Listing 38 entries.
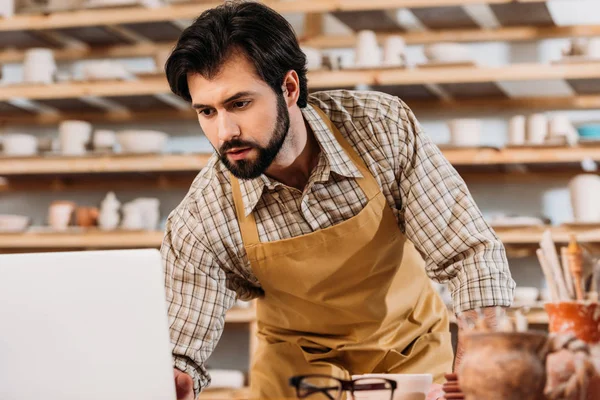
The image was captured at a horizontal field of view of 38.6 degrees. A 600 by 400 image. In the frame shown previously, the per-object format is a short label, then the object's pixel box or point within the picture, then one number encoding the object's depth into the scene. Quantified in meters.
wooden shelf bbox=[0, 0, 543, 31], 3.49
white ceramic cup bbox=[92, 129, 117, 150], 3.89
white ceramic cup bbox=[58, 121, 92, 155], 3.88
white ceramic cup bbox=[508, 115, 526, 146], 3.40
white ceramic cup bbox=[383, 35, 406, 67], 3.51
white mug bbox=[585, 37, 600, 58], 3.31
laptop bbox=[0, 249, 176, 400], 1.19
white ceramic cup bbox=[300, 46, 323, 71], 3.54
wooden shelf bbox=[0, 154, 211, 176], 3.72
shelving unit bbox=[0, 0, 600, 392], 3.40
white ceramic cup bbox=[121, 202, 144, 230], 3.80
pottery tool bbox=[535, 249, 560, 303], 1.10
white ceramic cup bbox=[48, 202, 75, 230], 3.88
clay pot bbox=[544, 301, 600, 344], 1.06
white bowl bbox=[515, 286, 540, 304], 3.28
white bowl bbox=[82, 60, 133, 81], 3.86
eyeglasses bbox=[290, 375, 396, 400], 1.06
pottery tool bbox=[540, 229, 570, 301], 1.09
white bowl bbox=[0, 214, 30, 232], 3.91
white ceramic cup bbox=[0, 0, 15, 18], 4.11
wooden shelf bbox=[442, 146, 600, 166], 3.30
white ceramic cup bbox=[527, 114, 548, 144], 3.36
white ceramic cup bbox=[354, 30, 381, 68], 3.53
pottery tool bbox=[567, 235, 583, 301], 1.07
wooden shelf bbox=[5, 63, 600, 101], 3.34
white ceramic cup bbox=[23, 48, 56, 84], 3.96
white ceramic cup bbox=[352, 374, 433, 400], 1.26
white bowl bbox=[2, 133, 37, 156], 3.92
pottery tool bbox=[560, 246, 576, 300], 1.09
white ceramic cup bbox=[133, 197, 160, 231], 3.85
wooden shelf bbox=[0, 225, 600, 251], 3.77
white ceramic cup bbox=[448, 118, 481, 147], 3.42
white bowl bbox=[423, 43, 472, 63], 3.44
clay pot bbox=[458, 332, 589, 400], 0.99
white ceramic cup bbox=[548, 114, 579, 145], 3.33
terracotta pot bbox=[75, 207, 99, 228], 3.86
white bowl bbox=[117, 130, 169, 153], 3.79
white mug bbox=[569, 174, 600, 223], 3.25
